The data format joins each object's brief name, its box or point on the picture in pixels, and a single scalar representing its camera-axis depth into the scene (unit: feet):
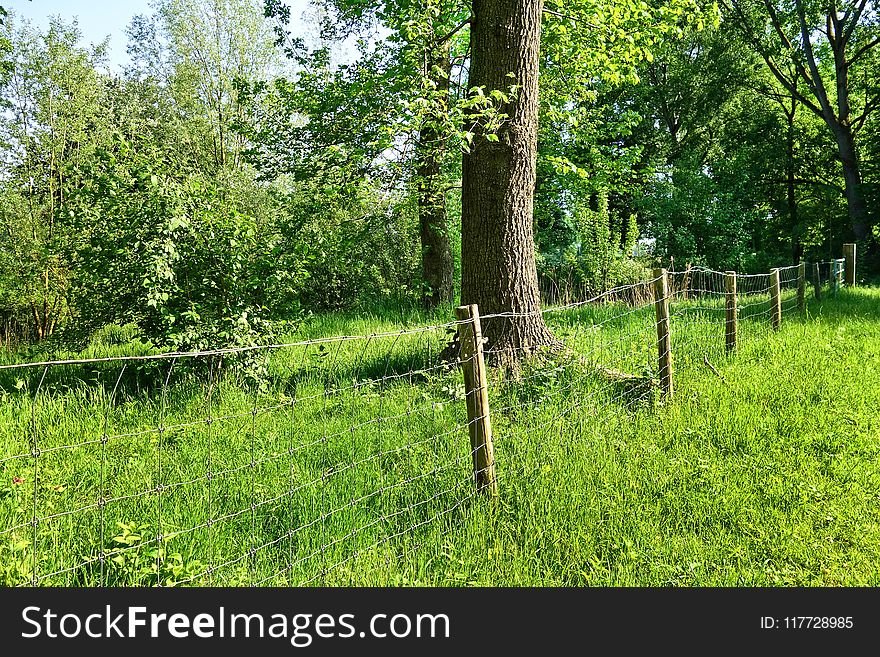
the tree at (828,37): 72.33
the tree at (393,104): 23.85
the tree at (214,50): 75.41
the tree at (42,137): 46.32
